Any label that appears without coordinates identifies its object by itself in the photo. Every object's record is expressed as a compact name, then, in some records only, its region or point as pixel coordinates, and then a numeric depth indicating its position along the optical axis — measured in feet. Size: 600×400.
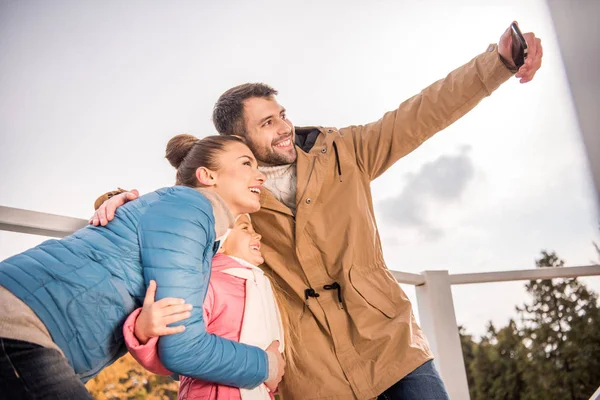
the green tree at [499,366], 29.14
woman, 2.35
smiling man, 4.16
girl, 2.82
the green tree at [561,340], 27.02
